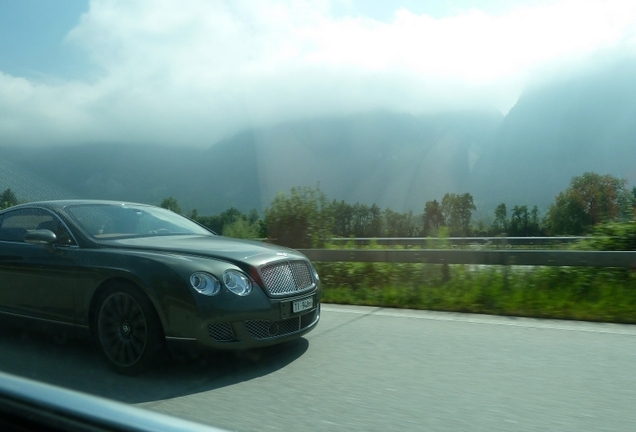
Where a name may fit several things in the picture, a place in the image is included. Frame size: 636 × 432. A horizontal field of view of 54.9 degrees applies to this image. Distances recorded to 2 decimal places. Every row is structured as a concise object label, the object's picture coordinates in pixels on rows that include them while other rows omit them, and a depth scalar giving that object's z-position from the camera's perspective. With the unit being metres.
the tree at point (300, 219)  13.81
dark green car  4.79
